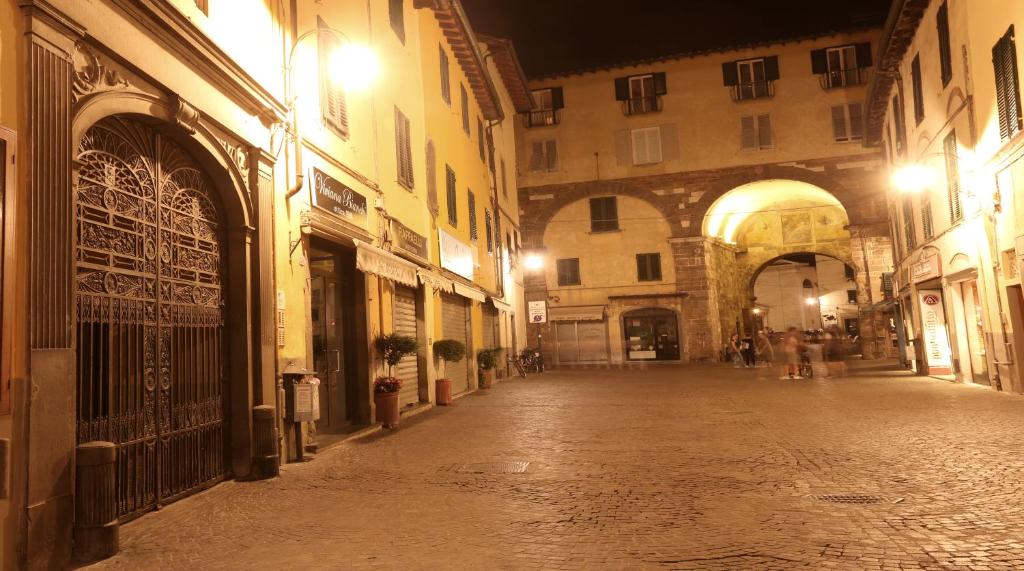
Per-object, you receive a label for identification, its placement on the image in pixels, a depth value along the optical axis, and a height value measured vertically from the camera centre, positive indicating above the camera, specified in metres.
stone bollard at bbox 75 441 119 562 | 4.80 -0.87
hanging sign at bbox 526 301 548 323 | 27.59 +1.60
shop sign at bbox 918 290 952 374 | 18.61 -0.16
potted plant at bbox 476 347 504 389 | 20.38 -0.31
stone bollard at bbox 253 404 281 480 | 7.47 -0.80
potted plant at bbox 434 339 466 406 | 15.55 +0.02
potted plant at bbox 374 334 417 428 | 11.60 -0.37
